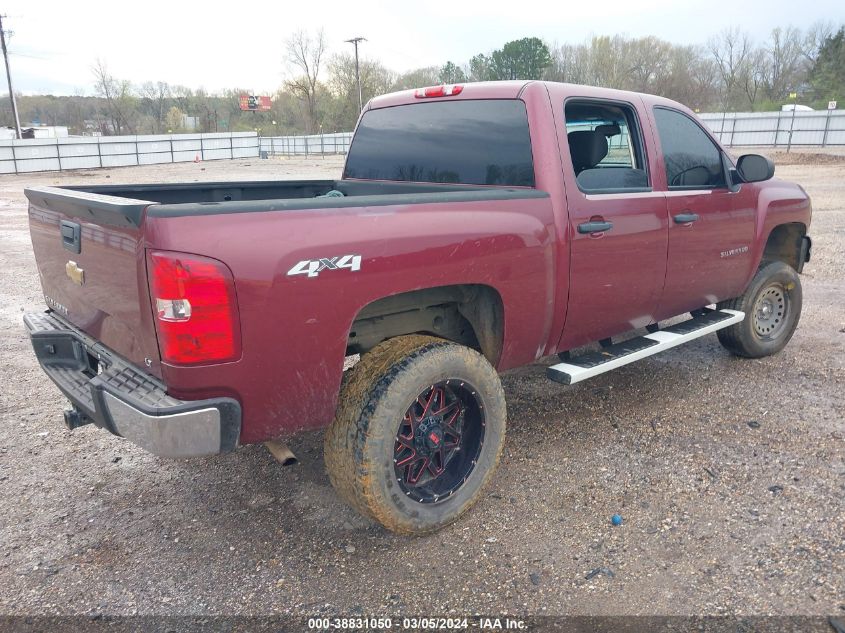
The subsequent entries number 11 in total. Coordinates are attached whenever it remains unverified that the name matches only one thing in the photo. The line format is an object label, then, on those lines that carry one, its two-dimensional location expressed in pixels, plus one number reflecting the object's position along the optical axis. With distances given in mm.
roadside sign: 86062
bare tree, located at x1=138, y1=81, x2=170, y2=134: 83062
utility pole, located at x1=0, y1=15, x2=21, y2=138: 39031
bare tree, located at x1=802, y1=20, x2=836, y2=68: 70944
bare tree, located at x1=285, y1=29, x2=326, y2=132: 75438
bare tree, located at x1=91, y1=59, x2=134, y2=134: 71312
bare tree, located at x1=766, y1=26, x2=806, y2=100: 70438
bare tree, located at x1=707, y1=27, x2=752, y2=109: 72125
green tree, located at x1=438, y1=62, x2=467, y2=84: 76388
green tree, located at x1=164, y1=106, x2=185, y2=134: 77144
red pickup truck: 2291
